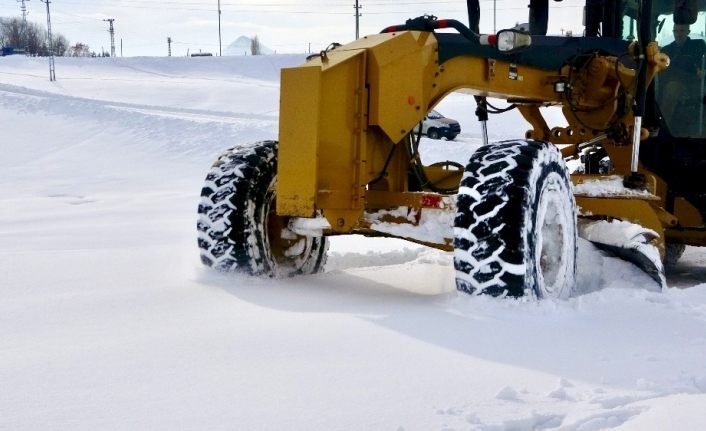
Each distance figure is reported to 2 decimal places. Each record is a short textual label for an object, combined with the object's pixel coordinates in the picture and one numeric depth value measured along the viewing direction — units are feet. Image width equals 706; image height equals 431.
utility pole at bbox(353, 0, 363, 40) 163.63
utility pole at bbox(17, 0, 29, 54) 301.14
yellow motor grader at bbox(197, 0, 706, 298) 13.62
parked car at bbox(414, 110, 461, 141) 75.25
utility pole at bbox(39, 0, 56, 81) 129.22
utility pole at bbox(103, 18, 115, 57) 283.71
